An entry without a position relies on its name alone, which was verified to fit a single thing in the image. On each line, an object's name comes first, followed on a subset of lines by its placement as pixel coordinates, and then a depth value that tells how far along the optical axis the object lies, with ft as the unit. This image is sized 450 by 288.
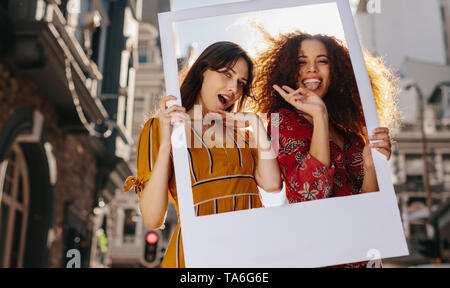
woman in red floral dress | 5.49
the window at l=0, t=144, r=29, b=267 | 24.89
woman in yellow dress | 5.46
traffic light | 27.14
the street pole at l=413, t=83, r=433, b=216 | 69.23
